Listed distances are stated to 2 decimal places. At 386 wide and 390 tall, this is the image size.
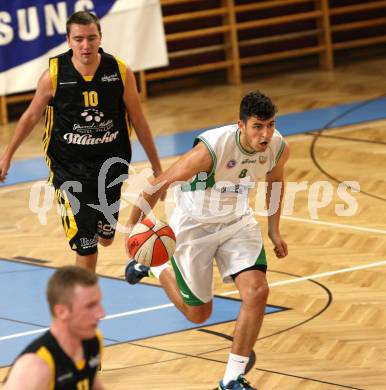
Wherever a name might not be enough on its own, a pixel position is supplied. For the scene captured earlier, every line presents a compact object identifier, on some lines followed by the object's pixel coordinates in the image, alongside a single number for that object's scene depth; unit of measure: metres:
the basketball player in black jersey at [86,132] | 13.96
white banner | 27.03
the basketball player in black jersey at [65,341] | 7.93
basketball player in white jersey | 12.62
